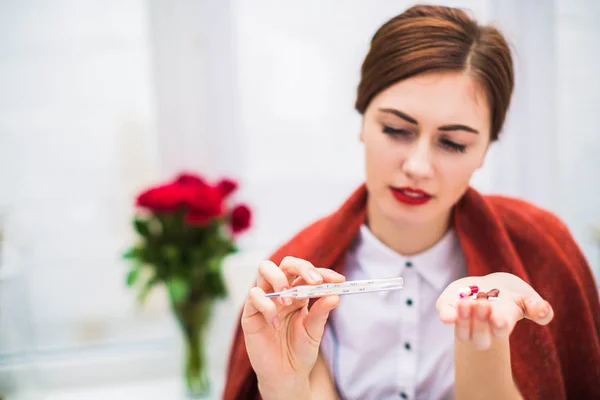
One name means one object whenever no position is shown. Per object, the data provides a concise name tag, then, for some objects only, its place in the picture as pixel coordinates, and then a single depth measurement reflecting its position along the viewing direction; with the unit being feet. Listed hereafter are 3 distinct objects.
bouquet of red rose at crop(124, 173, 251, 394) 3.37
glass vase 3.62
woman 1.63
